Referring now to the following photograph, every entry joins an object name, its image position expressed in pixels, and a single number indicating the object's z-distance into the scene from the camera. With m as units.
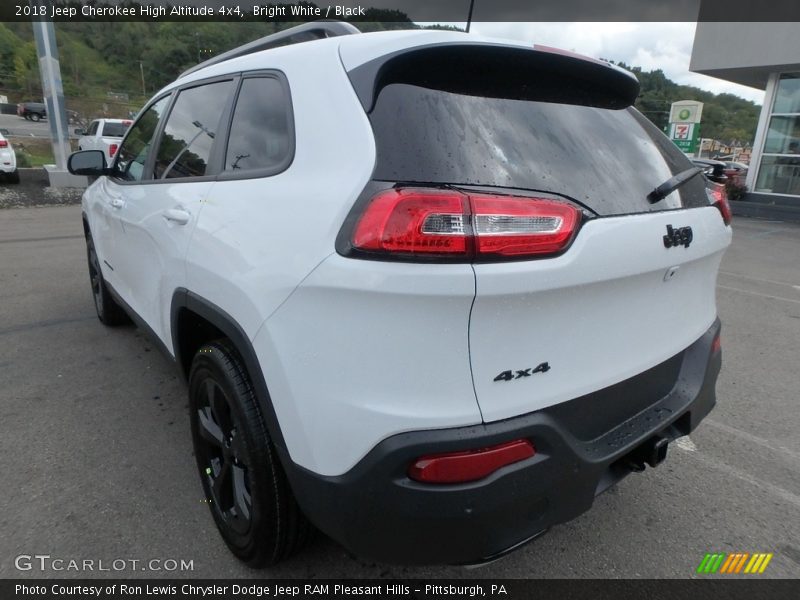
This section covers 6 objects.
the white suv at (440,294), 1.32
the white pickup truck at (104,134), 16.83
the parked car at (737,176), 15.76
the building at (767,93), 14.77
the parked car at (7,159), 11.84
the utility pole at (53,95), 12.09
